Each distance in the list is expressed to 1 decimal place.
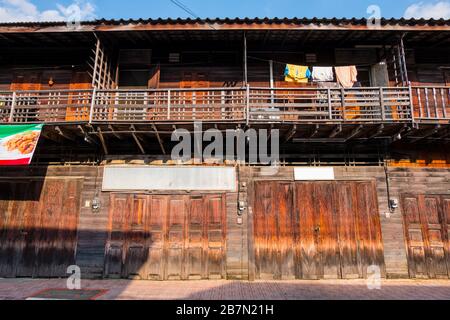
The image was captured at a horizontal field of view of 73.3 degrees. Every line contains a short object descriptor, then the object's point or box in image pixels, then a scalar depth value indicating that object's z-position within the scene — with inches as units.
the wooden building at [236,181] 396.2
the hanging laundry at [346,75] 429.7
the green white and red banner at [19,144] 364.2
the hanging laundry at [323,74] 427.5
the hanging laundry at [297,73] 425.1
